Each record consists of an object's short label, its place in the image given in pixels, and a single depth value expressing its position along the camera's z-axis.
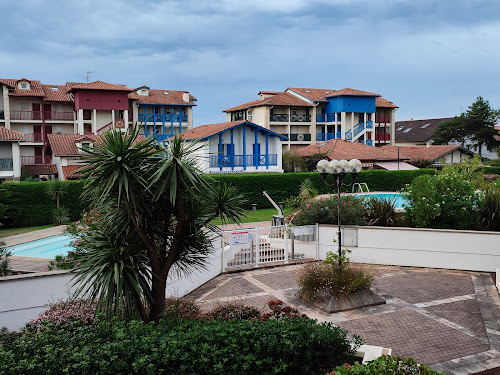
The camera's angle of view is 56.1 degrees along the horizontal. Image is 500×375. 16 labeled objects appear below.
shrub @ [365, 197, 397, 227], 17.11
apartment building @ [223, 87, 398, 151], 61.78
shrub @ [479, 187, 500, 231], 15.70
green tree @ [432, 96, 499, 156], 67.12
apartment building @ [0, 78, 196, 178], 52.00
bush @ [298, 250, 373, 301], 11.49
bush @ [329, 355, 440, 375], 5.64
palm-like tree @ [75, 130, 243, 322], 7.37
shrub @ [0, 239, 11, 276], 12.10
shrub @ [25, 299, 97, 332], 7.86
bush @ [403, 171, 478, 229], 15.38
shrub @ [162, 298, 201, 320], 9.13
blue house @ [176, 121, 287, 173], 42.19
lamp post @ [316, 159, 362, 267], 12.83
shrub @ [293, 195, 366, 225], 16.38
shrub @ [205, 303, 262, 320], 9.15
